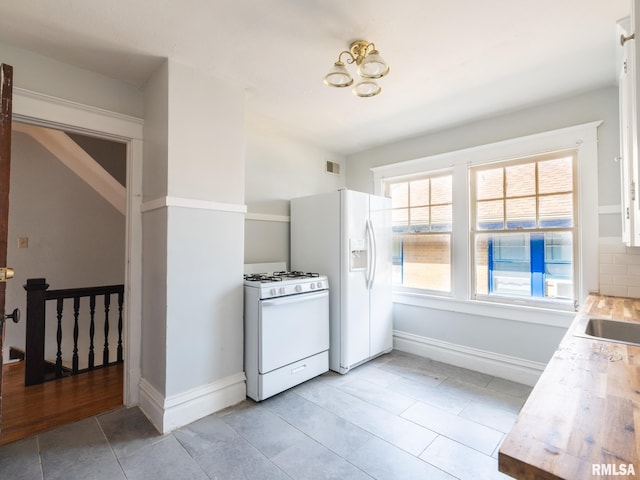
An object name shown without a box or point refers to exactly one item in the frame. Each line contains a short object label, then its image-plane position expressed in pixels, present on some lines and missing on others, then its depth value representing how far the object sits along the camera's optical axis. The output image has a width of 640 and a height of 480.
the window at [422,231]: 3.43
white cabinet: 1.55
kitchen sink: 1.69
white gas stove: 2.47
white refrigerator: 3.03
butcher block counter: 0.62
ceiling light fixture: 1.76
